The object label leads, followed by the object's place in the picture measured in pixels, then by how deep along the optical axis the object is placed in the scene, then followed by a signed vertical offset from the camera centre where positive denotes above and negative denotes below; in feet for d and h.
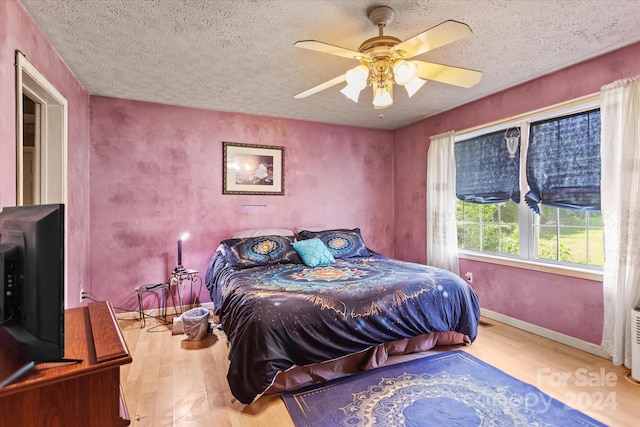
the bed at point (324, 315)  6.33 -2.36
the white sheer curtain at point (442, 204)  12.19 +0.31
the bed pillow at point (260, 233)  12.26 -0.82
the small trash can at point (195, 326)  9.24 -3.33
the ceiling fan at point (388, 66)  5.80 +2.94
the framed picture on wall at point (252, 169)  12.72 +1.76
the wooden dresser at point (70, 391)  2.62 -1.55
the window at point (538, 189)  8.64 +0.71
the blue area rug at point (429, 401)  5.81 -3.77
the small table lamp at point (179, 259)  11.13 -1.71
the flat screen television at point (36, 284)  2.75 -0.64
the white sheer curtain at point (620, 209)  7.39 +0.08
